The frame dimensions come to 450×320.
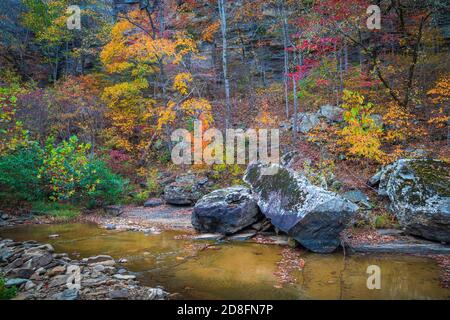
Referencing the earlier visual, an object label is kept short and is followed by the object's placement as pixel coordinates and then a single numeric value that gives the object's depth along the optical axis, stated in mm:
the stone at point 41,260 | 6634
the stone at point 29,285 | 5633
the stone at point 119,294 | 5423
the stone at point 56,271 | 6359
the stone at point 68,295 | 5195
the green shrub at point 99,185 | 13289
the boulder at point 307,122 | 16203
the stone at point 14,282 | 5618
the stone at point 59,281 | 5806
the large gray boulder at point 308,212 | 8227
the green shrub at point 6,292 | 4973
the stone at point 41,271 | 6329
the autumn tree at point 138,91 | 17031
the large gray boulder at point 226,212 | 9844
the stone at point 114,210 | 13373
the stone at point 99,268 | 6746
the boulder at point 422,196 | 8125
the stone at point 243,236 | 9578
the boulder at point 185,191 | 14102
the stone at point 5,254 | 7252
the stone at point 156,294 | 5531
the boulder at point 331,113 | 15593
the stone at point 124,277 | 6387
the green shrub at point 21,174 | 12086
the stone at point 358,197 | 10594
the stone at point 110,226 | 11109
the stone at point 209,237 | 9592
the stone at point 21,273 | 6185
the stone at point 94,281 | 5892
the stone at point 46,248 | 7916
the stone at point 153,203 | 14398
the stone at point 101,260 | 7277
